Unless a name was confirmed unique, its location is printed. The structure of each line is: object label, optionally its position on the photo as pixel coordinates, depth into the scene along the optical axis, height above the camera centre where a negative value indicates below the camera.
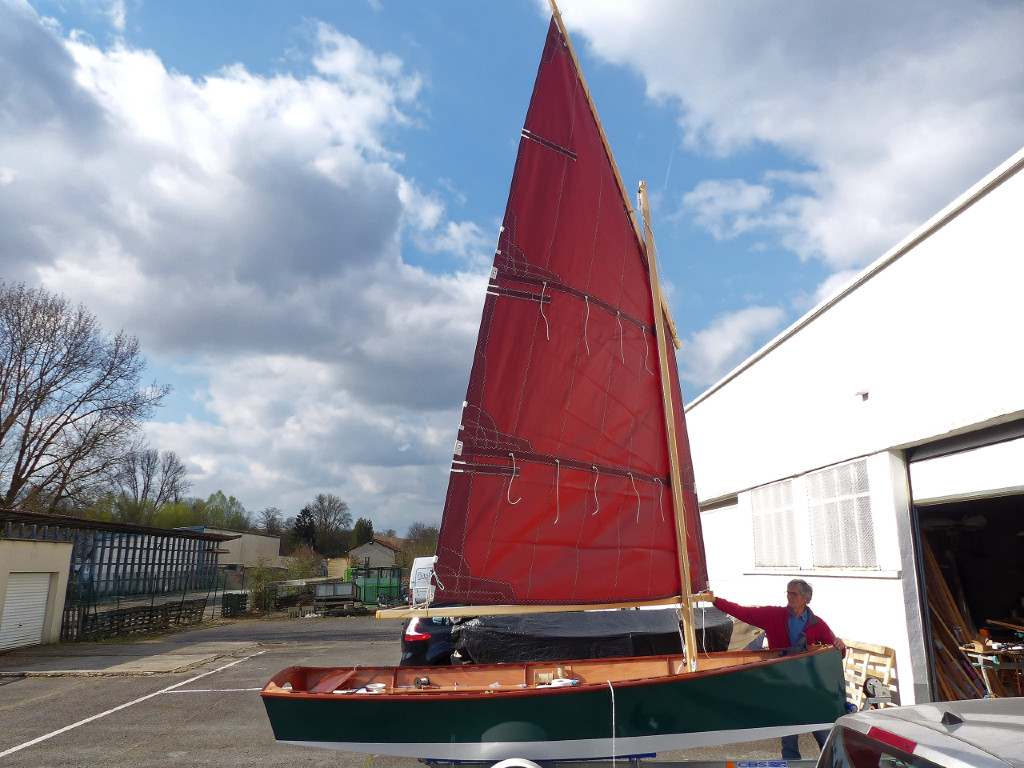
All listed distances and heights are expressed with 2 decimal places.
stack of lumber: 7.85 -1.12
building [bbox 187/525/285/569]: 56.84 -0.82
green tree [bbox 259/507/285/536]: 93.25 +2.55
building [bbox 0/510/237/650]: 17.34 -0.88
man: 5.58 -0.65
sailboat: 4.70 +0.24
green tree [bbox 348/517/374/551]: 75.83 +1.05
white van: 16.49 -0.75
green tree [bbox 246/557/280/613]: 30.61 -2.22
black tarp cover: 6.93 -0.96
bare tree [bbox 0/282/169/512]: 27.03 +4.46
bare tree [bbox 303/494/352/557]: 79.62 +2.35
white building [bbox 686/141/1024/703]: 6.32 +1.26
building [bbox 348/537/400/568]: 66.94 -1.12
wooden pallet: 7.66 -1.40
